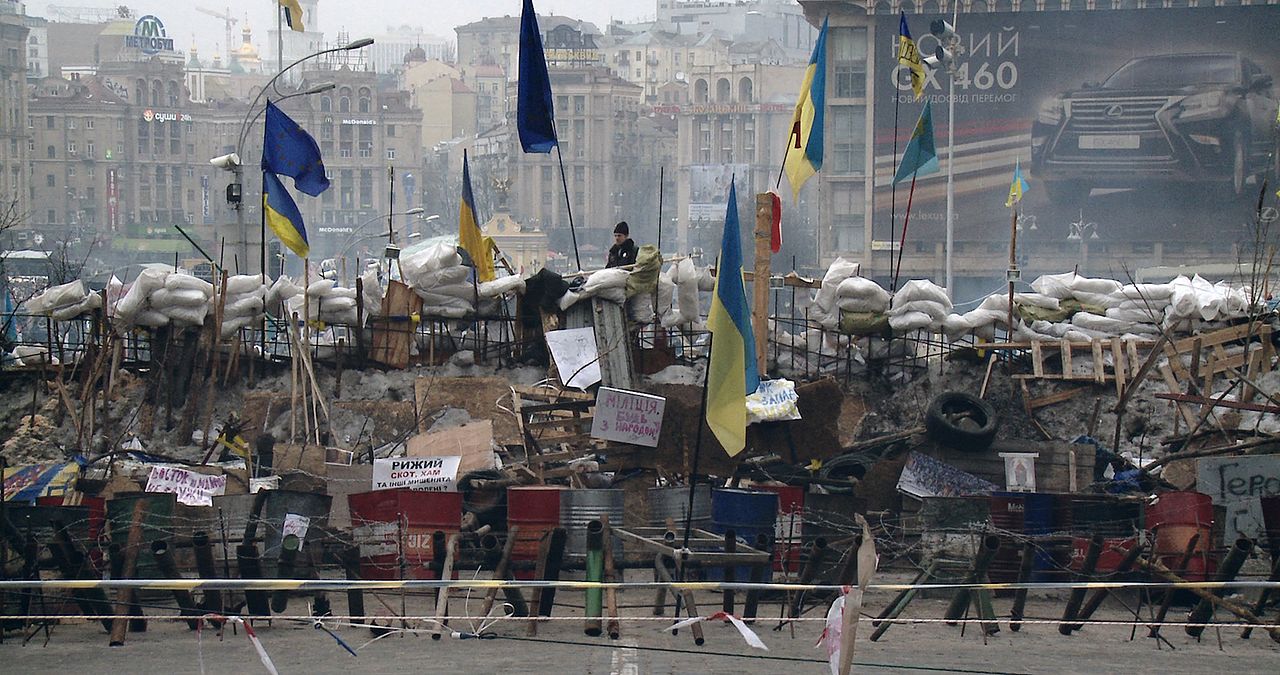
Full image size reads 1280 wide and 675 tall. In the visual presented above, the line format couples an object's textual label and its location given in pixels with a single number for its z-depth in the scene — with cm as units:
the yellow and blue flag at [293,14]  3040
